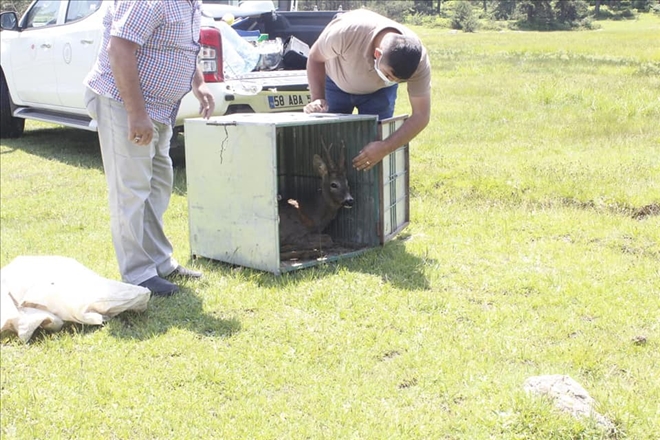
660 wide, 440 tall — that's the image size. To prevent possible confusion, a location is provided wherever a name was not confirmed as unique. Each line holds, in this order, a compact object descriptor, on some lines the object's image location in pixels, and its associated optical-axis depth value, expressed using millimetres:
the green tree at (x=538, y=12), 48500
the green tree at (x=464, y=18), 58938
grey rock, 2846
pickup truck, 7035
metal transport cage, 4633
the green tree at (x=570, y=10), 32312
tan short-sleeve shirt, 4707
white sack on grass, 3887
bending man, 4441
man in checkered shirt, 3861
